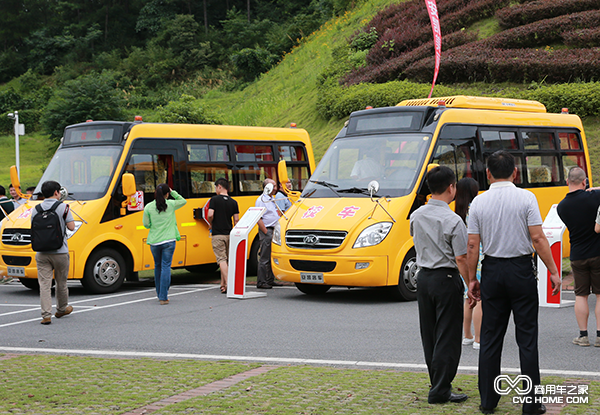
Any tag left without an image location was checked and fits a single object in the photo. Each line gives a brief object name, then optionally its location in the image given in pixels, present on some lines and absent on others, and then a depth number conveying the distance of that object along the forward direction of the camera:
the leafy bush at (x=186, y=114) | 31.20
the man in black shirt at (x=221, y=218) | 12.48
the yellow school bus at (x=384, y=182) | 10.75
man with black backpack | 9.83
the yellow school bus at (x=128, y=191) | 12.73
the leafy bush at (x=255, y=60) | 44.91
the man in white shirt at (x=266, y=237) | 13.18
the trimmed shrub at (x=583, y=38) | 22.31
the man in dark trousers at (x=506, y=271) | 5.14
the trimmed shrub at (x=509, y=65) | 21.53
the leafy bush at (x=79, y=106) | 40.19
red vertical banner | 19.27
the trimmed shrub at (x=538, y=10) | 24.08
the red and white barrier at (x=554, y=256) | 10.23
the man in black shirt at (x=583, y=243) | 7.69
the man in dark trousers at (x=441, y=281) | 5.45
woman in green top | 11.19
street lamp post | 31.21
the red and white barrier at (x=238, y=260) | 11.86
